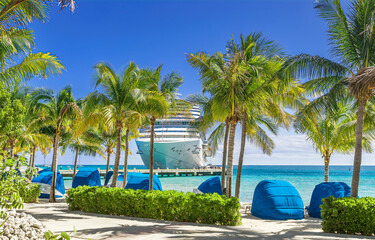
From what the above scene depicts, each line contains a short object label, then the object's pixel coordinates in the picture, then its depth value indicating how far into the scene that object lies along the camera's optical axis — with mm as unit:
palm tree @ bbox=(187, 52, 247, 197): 12594
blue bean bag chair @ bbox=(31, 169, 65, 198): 20530
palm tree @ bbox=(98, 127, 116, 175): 26484
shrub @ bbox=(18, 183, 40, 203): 16406
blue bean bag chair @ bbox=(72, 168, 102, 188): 22141
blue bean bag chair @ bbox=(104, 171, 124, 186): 25938
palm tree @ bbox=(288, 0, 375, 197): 10117
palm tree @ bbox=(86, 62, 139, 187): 14844
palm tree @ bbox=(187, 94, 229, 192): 16891
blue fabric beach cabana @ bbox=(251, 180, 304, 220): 13547
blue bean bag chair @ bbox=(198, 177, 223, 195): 18391
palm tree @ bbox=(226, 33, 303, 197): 12930
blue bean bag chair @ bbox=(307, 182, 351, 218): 14556
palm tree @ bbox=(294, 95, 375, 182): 16109
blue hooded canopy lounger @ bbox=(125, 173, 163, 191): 18594
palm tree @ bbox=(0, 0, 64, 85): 8055
